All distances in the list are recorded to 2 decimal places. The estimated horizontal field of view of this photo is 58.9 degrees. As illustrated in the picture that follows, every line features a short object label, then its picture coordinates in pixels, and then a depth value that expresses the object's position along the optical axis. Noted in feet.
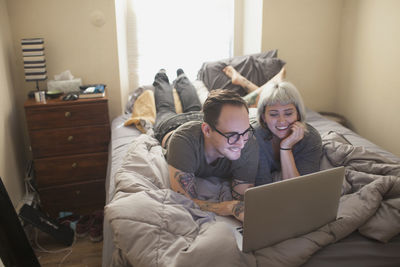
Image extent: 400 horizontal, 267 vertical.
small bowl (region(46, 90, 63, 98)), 7.55
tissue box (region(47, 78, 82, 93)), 7.88
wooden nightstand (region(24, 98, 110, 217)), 7.29
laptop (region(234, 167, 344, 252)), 3.40
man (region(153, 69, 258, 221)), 4.49
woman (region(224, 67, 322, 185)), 5.08
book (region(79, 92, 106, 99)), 7.54
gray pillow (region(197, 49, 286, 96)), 8.52
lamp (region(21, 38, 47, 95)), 7.28
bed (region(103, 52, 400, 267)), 3.44
